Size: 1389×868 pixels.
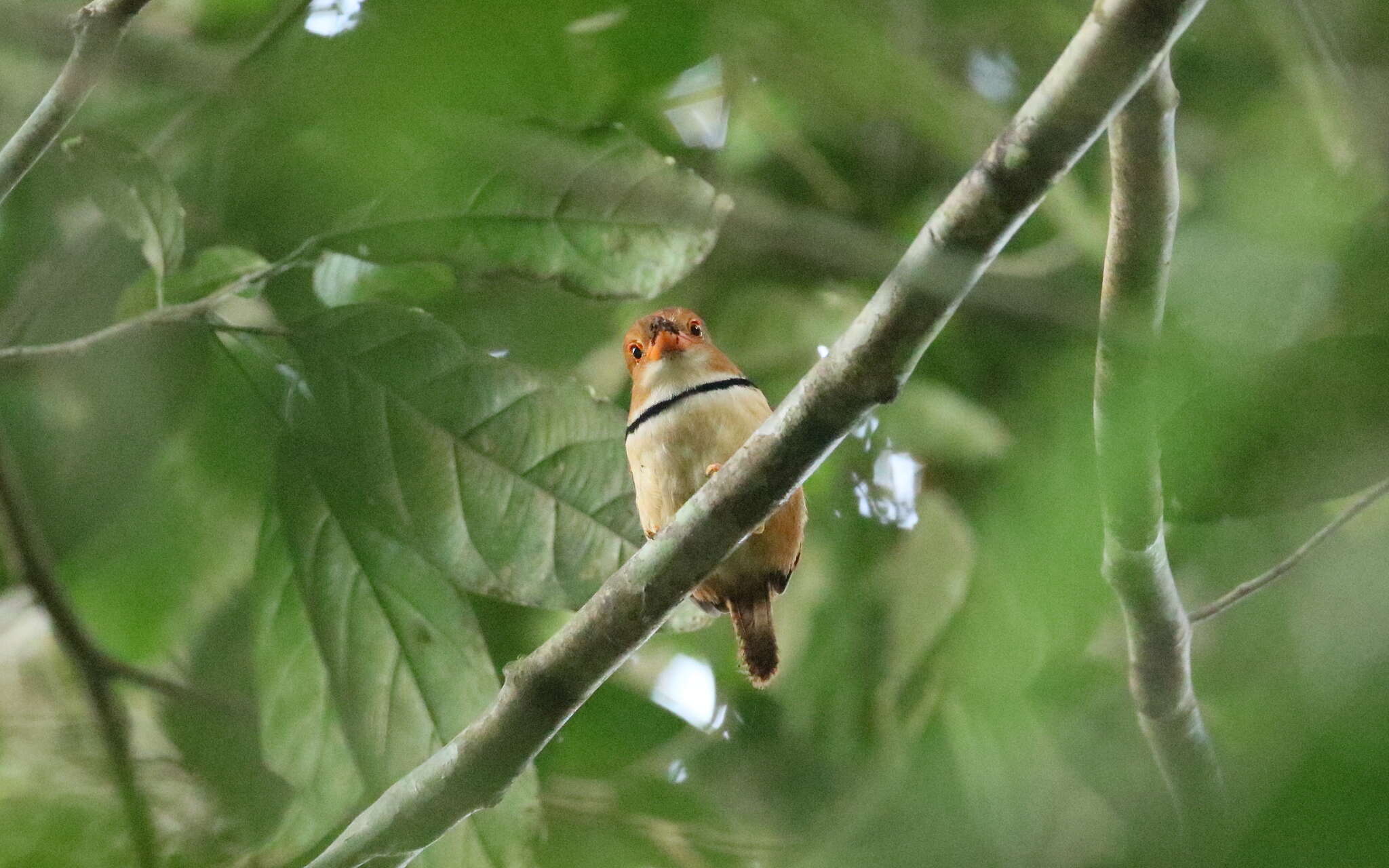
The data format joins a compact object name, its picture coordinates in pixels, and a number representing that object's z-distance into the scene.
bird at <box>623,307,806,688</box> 6.86
